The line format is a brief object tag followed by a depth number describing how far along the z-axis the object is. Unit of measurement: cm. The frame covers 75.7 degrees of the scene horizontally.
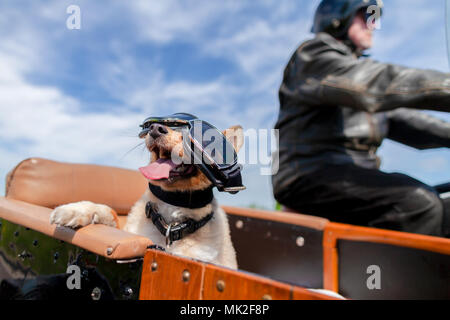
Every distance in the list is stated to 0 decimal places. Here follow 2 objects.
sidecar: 89
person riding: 179
